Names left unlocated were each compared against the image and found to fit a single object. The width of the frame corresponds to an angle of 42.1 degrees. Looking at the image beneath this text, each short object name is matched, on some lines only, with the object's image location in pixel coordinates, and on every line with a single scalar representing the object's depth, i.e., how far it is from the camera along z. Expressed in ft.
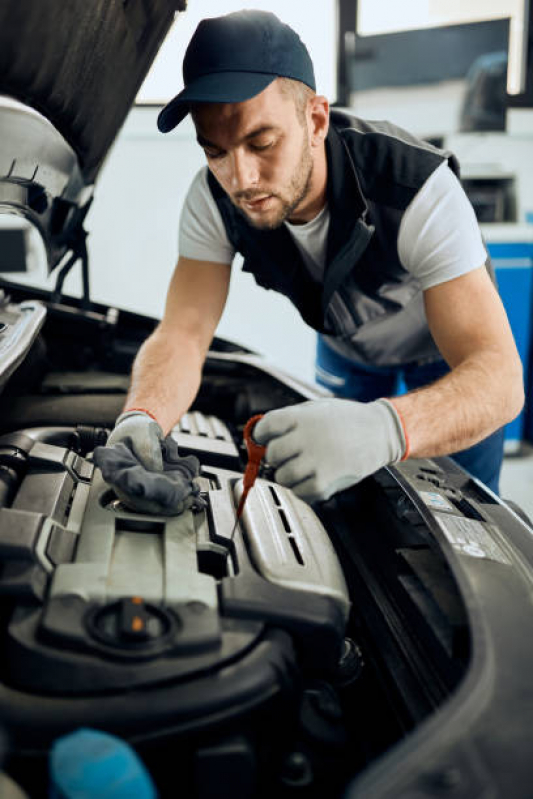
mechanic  3.03
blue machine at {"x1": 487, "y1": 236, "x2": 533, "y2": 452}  9.19
